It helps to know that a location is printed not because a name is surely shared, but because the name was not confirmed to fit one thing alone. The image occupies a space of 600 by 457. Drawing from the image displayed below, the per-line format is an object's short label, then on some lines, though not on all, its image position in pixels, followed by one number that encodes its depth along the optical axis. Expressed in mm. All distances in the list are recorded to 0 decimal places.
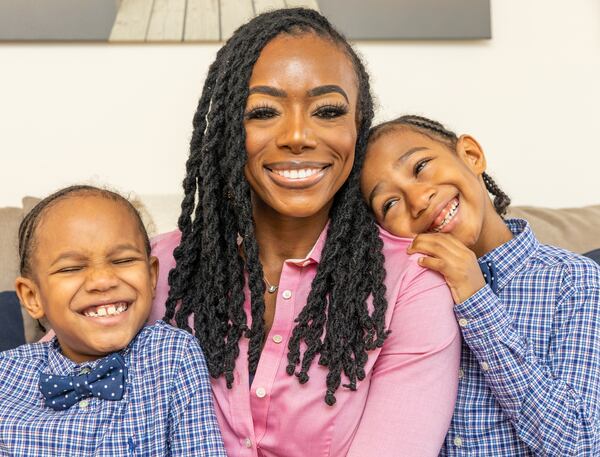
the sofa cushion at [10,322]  1784
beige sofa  1887
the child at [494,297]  1382
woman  1392
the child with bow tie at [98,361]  1360
